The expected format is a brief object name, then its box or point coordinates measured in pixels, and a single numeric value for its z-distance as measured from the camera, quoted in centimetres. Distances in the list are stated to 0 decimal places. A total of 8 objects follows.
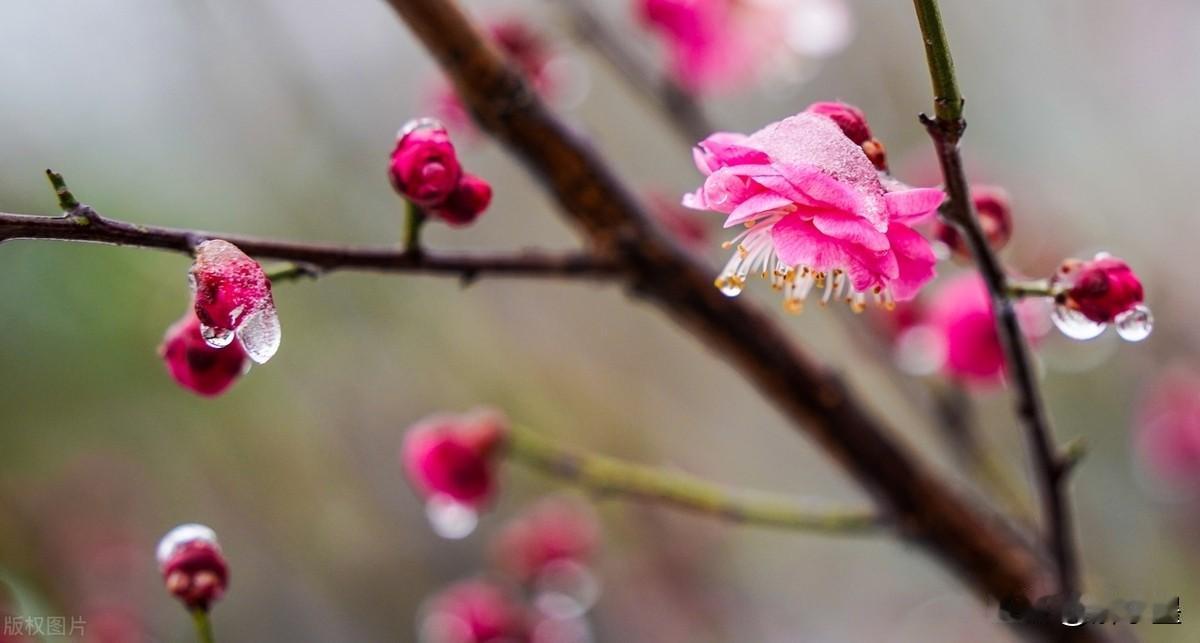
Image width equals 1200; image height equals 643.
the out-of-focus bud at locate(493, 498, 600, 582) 61
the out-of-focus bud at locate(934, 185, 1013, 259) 46
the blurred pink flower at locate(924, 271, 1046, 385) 52
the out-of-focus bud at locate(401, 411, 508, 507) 53
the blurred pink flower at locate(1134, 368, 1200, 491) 66
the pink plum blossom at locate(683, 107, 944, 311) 44
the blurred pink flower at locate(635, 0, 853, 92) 60
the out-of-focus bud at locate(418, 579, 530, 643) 56
